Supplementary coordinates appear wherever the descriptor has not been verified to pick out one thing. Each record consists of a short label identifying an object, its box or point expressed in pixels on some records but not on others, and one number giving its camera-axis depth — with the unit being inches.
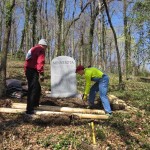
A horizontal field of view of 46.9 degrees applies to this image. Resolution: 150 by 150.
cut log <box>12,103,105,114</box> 222.5
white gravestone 281.7
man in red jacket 205.1
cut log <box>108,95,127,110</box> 247.3
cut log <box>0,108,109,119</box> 204.9
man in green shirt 222.4
